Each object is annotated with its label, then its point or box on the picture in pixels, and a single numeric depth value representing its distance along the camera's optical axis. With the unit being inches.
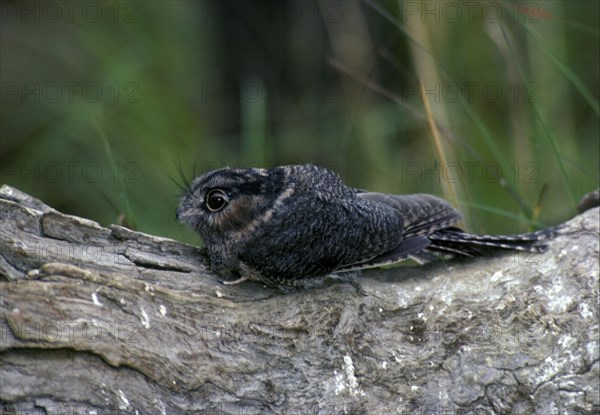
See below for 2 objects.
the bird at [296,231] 309.6
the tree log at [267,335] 262.8
